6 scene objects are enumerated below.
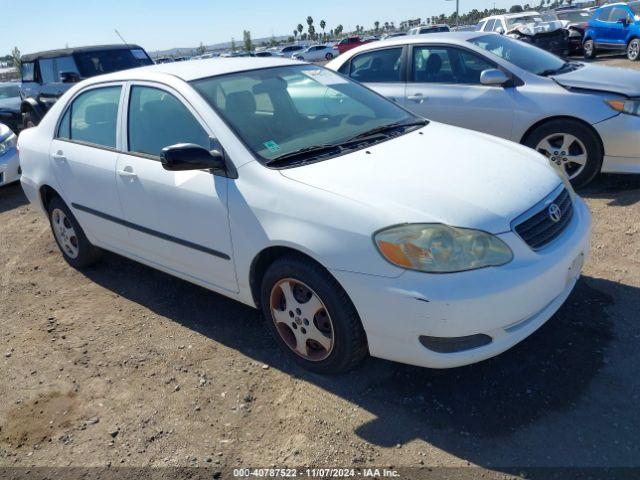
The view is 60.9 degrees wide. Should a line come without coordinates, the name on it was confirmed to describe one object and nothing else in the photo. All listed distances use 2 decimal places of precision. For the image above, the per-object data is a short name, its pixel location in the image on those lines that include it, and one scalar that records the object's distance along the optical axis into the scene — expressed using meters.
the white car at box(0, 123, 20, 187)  7.57
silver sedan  5.11
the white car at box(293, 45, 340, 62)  40.38
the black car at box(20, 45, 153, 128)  10.46
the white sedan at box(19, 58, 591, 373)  2.48
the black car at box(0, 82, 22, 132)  10.90
